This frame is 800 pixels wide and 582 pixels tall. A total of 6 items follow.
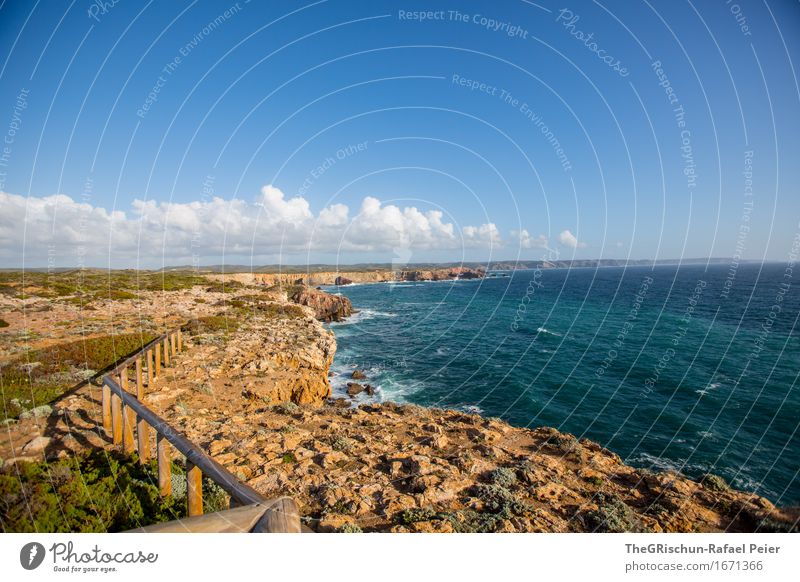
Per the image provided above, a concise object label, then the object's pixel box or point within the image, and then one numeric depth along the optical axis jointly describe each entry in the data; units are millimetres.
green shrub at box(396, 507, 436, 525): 5712
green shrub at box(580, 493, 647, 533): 6362
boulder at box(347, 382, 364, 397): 23450
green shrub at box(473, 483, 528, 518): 6242
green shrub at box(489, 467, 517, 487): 7297
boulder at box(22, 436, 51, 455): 6787
